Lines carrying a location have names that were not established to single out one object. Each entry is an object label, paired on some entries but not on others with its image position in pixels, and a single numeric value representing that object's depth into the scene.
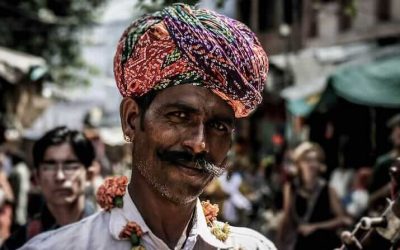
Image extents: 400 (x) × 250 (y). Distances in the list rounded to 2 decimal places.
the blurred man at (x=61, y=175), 4.67
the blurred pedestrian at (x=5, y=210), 6.77
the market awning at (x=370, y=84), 10.80
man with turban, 2.48
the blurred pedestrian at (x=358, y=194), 9.70
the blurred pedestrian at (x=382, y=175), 6.62
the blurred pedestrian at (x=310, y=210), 7.55
